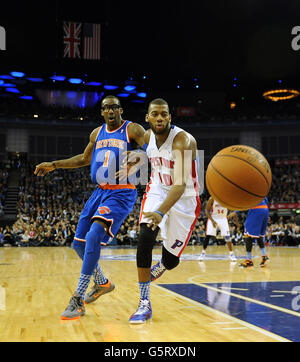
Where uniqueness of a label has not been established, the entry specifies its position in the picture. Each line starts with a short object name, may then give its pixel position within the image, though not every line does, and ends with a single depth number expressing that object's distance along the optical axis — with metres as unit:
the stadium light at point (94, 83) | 28.19
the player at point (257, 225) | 8.84
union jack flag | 22.41
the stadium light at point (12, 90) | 28.50
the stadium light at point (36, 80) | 27.42
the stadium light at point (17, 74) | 26.17
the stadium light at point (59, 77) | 27.20
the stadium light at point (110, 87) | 28.46
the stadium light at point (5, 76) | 26.12
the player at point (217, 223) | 10.42
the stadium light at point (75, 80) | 27.73
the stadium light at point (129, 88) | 28.72
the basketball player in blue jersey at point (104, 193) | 3.86
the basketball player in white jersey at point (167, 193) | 3.62
